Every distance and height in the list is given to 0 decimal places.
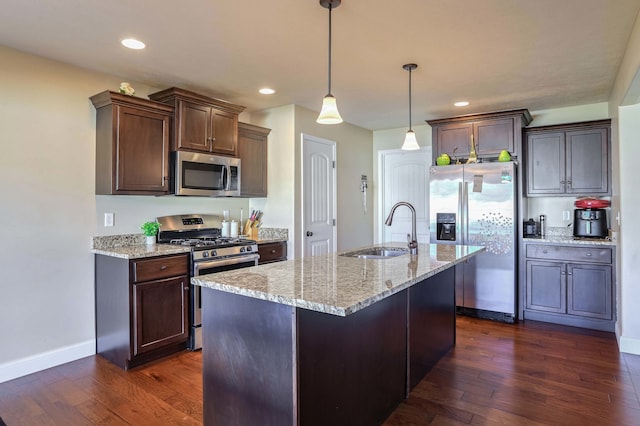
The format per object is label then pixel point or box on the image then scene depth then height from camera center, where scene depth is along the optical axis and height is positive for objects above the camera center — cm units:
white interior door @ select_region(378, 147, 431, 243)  544 +34
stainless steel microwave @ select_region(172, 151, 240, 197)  346 +37
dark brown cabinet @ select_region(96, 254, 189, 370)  293 -73
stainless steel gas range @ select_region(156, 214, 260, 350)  331 -30
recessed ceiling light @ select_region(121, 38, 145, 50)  264 +117
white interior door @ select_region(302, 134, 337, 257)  447 +21
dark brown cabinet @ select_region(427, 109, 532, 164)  427 +90
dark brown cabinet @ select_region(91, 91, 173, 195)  309 +56
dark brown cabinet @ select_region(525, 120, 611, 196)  399 +56
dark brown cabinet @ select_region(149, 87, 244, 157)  343 +85
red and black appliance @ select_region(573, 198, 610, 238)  402 -6
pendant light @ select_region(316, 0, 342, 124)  239 +62
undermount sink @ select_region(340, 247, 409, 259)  292 -30
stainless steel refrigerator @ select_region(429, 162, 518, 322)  414 -15
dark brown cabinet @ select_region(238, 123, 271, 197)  412 +60
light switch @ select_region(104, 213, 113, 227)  330 -4
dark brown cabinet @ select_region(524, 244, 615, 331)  379 -74
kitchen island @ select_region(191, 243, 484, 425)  161 -60
